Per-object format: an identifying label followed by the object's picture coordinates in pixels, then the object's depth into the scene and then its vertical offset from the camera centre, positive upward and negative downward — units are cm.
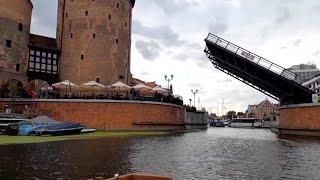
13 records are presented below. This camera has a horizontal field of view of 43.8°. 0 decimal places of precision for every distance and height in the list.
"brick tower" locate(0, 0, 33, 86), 4575 +1008
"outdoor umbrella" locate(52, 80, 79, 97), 4522 +451
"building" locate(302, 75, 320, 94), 5897 +720
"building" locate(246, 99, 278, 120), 17170 +860
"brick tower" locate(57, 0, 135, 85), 5162 +1103
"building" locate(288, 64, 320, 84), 11006 +1777
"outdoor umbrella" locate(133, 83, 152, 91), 4581 +446
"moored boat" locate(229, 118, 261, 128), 11918 +166
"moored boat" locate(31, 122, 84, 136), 3259 -39
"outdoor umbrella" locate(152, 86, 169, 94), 4647 +430
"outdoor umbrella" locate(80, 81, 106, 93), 4495 +452
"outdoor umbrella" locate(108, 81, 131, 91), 4534 +452
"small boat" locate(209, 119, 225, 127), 12145 +117
